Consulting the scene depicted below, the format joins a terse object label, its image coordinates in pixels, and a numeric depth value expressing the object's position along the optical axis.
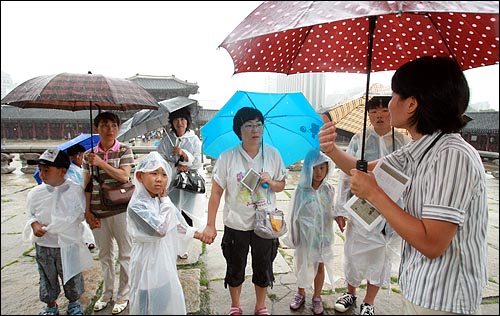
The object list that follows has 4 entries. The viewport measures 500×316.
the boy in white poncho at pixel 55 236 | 2.44
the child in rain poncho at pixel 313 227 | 2.61
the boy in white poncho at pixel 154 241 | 1.88
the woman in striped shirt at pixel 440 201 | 1.22
